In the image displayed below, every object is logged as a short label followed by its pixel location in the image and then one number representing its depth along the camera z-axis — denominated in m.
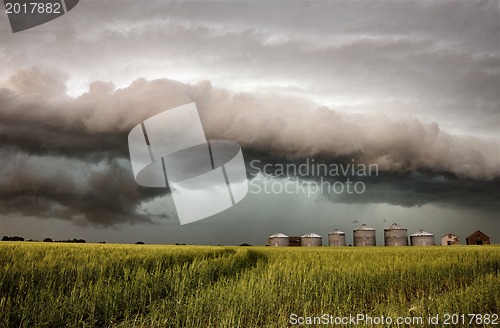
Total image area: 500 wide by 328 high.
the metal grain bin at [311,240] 58.28
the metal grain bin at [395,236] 55.59
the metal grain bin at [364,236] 56.03
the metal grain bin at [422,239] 56.47
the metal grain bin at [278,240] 59.50
